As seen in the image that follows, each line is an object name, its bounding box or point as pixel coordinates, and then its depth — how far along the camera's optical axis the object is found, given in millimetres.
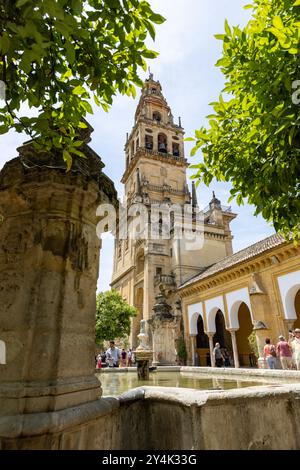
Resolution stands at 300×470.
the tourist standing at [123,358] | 18109
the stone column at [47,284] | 1964
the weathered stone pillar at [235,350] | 18666
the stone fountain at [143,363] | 8388
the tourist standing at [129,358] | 19562
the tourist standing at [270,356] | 10383
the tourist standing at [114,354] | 13114
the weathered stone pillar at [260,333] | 15190
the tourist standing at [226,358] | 21278
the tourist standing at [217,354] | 13883
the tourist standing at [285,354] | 10094
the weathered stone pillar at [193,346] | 22289
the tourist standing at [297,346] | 8781
